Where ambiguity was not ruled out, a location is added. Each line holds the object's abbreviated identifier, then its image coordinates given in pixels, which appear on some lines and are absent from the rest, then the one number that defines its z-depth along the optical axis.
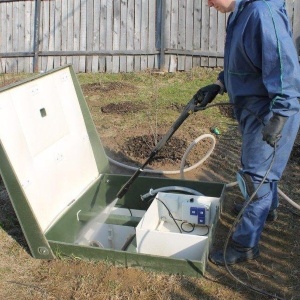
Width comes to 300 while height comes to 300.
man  2.74
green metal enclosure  3.12
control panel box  3.27
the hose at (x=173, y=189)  3.93
